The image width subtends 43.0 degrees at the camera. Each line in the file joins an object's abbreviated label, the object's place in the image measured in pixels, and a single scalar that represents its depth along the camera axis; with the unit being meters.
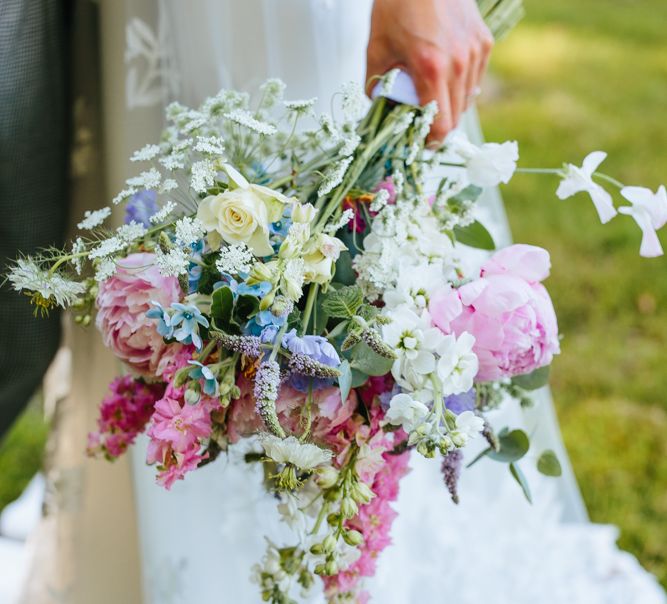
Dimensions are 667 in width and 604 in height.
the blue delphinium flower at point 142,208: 0.89
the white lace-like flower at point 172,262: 0.70
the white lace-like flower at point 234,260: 0.69
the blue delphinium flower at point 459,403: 0.79
